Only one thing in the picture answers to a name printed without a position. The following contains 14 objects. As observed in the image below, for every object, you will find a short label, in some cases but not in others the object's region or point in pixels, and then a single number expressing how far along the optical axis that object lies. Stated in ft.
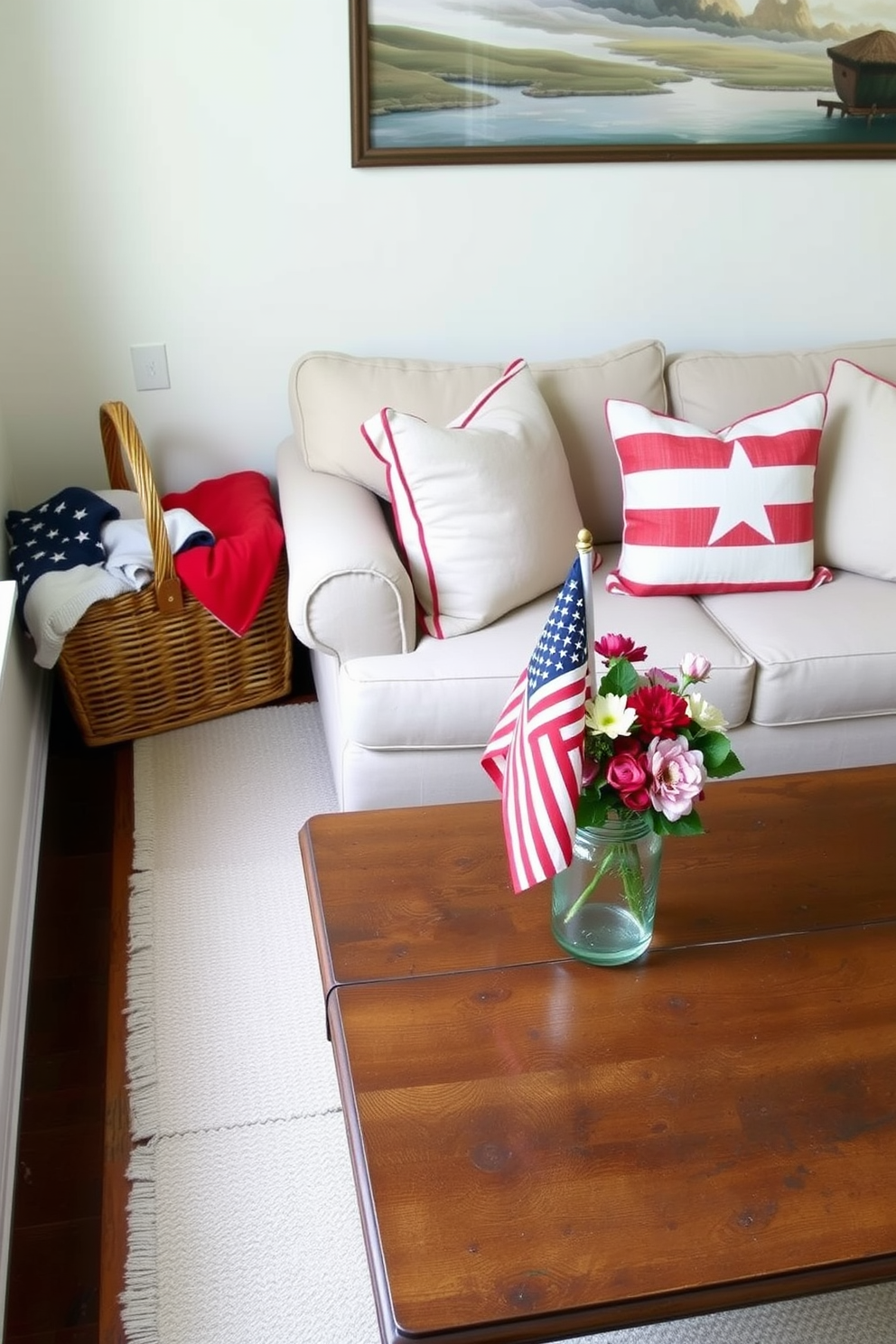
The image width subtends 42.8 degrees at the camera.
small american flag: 4.00
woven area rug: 4.80
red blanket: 7.72
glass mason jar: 4.24
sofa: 6.63
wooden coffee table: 3.46
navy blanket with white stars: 7.62
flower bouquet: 3.98
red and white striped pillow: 7.36
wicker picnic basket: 7.62
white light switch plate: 8.45
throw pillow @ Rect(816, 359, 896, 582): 7.73
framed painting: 7.98
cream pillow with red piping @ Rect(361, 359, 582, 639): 6.90
